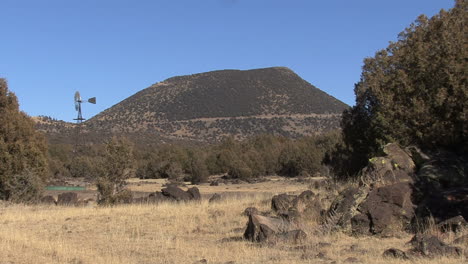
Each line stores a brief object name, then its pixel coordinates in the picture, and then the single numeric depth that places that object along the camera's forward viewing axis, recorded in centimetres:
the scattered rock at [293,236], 1031
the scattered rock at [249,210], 1553
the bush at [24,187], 2331
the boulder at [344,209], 1151
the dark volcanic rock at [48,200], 2350
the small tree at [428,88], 1330
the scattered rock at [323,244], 981
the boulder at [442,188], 1100
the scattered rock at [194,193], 2321
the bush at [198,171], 5456
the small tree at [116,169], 2359
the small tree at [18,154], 2362
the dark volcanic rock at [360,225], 1114
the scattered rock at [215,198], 2027
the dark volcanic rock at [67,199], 2358
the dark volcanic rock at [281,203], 1532
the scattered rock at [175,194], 2298
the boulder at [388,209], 1110
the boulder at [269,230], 1045
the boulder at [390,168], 1242
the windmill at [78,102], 5097
